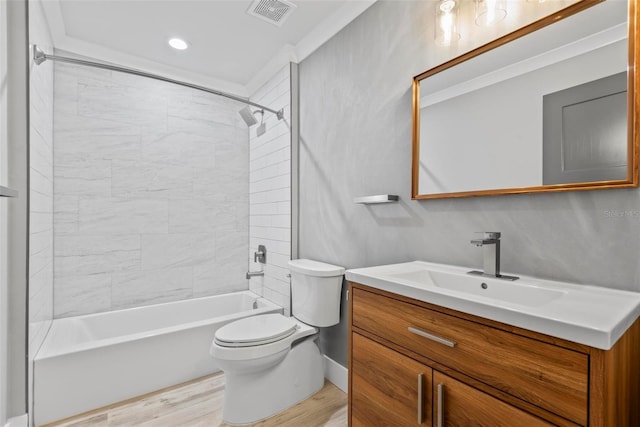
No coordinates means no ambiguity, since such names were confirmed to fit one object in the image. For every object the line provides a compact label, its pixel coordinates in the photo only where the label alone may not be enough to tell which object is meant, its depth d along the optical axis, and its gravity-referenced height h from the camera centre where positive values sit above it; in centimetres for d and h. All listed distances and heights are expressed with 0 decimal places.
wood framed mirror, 100 +42
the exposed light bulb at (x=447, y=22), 144 +93
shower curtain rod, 171 +93
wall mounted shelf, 167 +9
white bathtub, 176 -93
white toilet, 173 -79
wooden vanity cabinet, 69 -44
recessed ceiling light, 241 +137
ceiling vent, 198 +137
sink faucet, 119 -14
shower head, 266 +86
